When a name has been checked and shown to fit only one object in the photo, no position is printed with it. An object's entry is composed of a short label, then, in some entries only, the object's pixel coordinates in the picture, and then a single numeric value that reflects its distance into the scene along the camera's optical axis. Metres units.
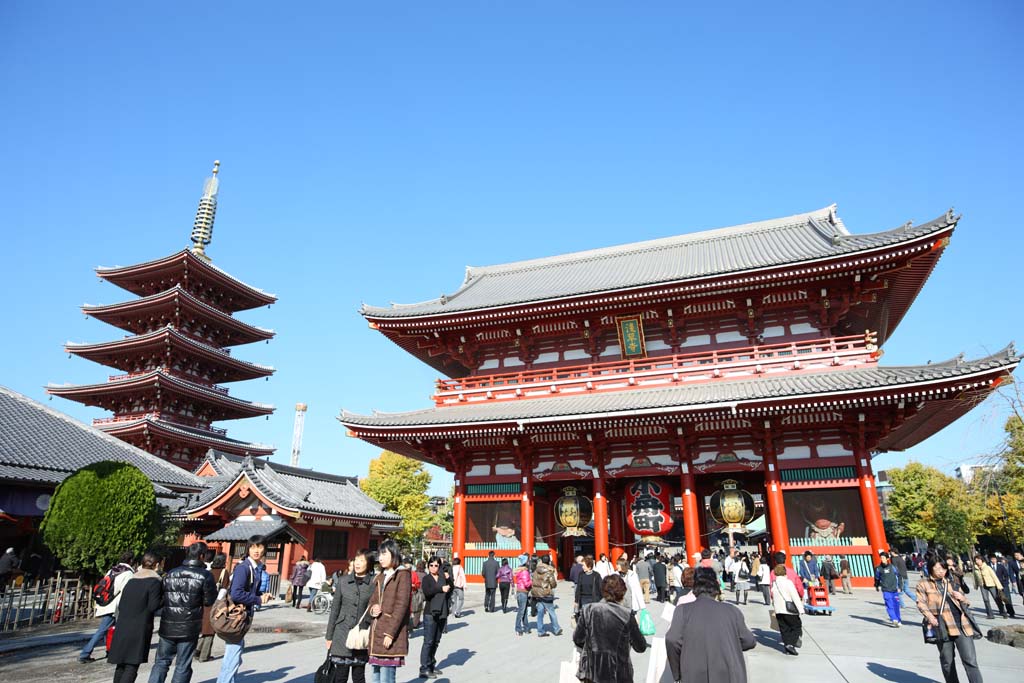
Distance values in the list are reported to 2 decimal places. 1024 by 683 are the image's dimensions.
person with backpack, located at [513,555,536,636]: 11.44
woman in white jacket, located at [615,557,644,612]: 9.00
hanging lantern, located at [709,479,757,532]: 18.81
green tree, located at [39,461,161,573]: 12.92
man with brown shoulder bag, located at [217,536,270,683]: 6.39
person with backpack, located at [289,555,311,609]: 16.42
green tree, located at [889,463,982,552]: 45.25
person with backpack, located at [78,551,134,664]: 9.28
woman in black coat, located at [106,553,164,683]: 6.08
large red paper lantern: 19.78
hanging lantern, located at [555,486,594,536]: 20.59
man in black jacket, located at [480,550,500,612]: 14.98
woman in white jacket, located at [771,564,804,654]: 8.87
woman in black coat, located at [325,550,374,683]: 5.89
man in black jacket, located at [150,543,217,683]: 6.09
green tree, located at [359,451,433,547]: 46.28
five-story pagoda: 37.31
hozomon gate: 16.98
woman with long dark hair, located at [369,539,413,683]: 5.63
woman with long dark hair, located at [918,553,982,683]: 6.43
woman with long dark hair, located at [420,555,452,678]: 8.06
